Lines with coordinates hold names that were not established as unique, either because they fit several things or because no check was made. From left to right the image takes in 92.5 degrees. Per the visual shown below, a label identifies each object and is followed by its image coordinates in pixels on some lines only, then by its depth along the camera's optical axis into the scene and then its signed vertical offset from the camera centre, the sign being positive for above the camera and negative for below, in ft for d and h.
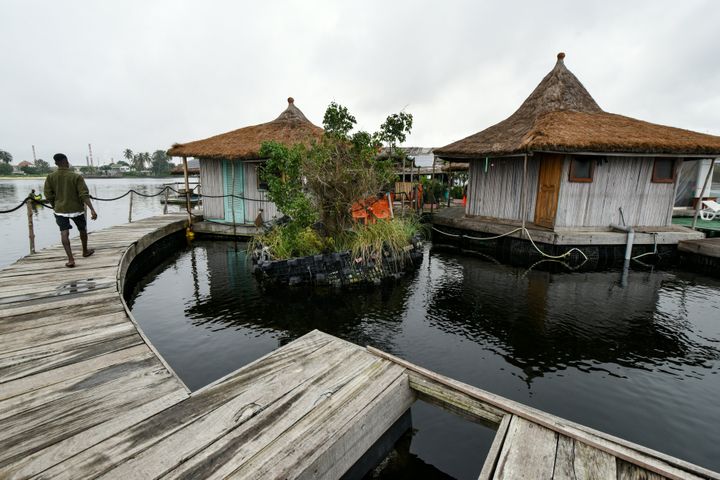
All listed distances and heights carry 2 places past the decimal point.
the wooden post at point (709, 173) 38.70 +1.16
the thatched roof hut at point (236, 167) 42.42 +0.65
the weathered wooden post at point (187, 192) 42.58 -2.57
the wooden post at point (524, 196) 36.01 -1.95
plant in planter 26.58 -2.83
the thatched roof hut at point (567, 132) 33.35 +5.06
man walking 21.42 -1.67
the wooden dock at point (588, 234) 34.42 -5.54
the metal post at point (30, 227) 24.42 -4.32
